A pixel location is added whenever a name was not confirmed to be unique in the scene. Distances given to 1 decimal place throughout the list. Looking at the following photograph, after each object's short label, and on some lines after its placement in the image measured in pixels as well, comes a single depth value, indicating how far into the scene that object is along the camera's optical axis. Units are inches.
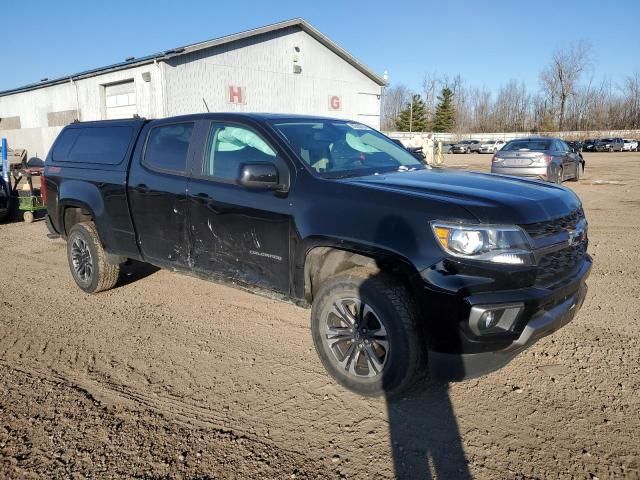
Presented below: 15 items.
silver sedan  542.9
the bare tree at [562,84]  3083.2
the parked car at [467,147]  1948.8
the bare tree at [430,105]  3115.7
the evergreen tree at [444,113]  2871.6
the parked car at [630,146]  1863.9
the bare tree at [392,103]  3688.5
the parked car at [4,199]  410.0
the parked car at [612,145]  1843.0
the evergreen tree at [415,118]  2906.0
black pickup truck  110.3
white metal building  718.5
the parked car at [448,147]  2012.3
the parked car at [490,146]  1902.3
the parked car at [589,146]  1913.8
